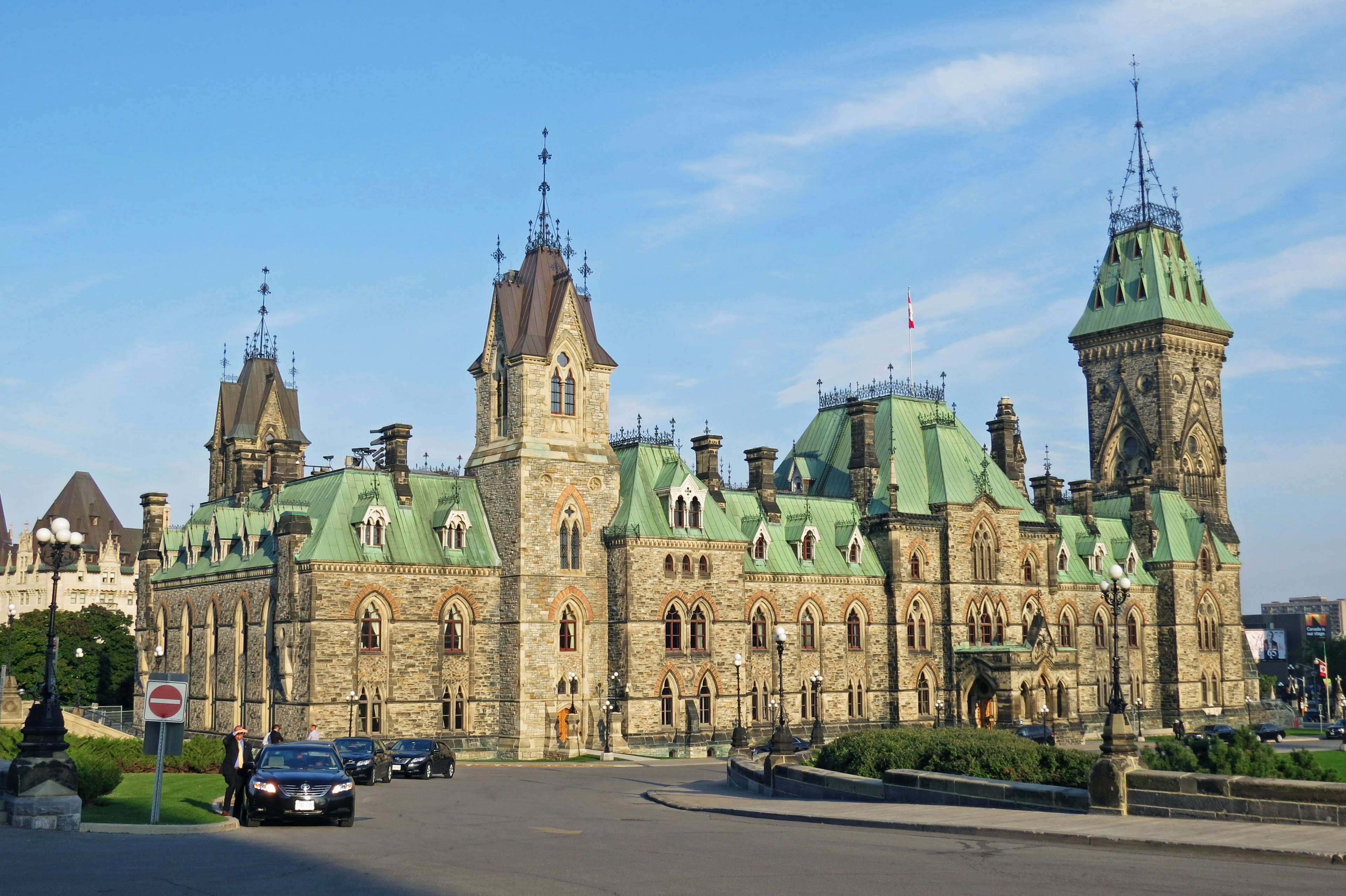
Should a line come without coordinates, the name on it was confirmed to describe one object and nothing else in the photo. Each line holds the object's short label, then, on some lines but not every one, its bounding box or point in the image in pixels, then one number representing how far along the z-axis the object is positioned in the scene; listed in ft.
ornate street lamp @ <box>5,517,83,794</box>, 77.46
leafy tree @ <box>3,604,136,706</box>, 311.68
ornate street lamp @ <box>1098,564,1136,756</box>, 82.94
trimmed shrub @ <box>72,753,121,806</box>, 88.99
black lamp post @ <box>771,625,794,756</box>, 118.11
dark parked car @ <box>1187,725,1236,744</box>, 96.20
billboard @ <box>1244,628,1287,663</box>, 534.78
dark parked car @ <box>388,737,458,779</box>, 147.74
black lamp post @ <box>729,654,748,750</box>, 169.17
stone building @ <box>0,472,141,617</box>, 485.97
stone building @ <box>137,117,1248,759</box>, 184.14
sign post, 78.69
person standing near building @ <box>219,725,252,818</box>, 90.33
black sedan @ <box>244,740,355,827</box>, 85.87
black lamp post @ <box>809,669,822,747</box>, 167.12
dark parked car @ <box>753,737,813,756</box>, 151.43
